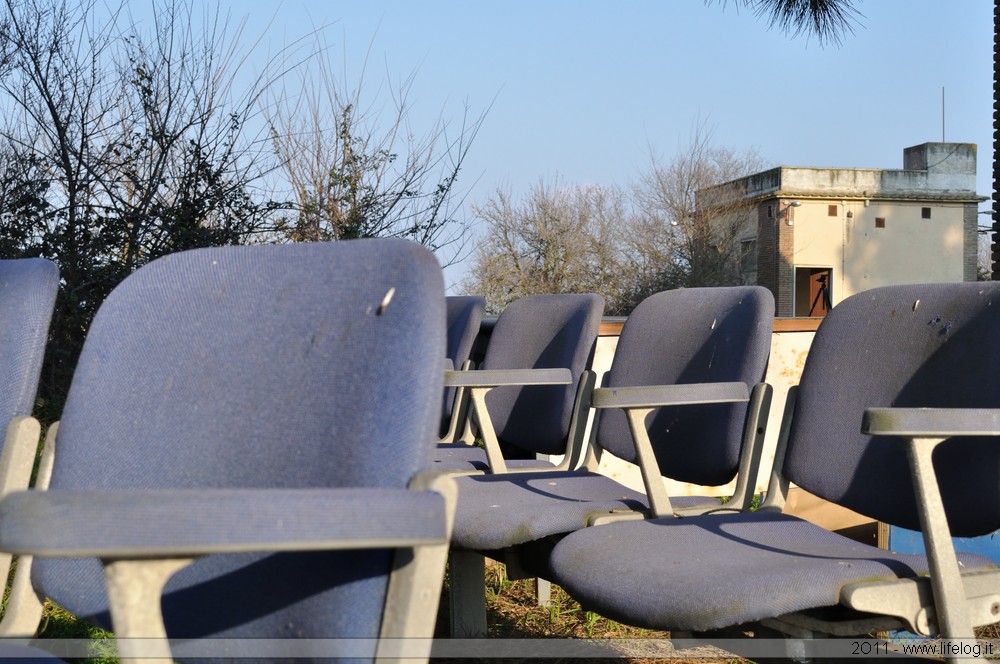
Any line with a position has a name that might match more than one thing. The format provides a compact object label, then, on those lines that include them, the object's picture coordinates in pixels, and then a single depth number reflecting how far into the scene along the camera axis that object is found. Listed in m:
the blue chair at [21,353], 1.23
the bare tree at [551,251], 16.53
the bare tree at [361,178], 5.33
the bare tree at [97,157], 4.67
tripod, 23.99
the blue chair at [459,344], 3.31
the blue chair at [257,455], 0.75
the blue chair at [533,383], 2.52
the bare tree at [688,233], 19.58
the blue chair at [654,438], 1.96
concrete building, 22.91
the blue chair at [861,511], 1.36
